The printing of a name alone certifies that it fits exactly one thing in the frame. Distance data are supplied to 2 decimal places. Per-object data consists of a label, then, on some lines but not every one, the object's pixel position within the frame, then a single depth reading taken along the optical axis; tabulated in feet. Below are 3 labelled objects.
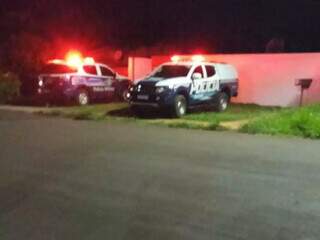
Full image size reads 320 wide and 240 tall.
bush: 44.33
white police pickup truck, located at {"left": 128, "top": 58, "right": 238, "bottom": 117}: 33.30
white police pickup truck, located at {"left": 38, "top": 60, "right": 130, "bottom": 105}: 40.05
